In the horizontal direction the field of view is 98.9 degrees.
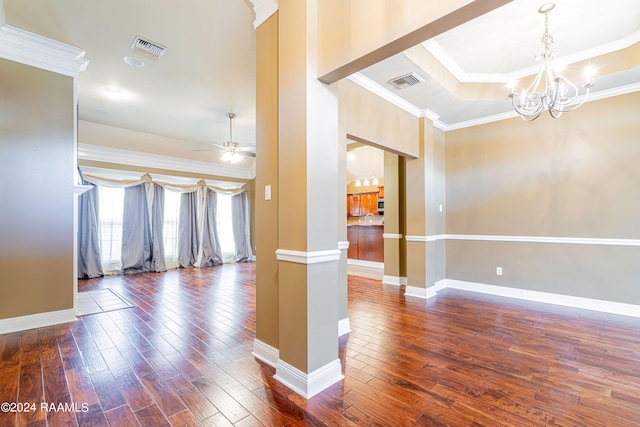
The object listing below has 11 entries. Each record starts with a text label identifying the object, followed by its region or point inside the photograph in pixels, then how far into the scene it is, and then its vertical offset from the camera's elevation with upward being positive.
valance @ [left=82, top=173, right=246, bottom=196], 5.73 +0.80
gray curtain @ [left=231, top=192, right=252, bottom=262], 7.91 -0.27
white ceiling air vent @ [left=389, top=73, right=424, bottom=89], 3.14 +1.60
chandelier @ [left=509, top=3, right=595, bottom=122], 2.44 +1.20
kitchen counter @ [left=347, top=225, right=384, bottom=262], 6.58 -0.68
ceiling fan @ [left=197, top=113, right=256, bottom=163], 4.75 +1.16
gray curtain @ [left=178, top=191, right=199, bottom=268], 6.92 -0.35
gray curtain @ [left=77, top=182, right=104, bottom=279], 5.52 -0.39
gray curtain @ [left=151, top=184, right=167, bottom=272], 6.40 -0.31
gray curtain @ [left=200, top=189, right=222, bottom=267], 7.21 -0.47
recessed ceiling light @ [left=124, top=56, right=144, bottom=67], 3.12 +1.83
